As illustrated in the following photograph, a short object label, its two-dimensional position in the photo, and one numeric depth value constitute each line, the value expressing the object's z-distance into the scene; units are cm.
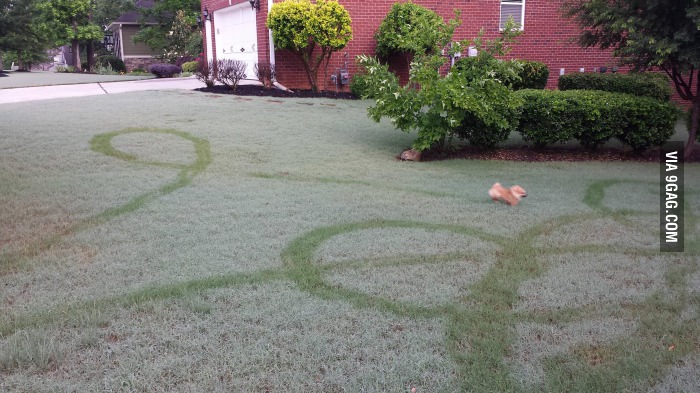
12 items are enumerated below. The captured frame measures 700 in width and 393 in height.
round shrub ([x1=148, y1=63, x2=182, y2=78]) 1940
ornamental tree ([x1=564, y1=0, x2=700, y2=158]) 651
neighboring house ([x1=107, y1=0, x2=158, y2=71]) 3270
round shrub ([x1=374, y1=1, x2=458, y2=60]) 1255
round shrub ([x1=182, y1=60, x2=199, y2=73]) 2128
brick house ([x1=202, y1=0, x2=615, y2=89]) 1346
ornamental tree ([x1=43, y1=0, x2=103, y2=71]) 2750
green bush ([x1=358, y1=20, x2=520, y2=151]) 672
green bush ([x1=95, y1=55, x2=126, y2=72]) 2659
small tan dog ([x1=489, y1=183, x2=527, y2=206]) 514
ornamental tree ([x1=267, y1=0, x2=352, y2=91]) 1191
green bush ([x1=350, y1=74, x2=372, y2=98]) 1277
